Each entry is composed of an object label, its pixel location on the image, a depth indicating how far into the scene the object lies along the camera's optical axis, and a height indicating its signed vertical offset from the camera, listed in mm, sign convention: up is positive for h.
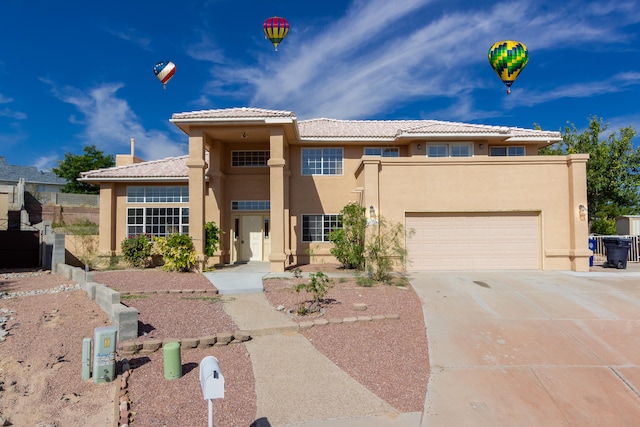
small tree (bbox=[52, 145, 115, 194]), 41094 +6195
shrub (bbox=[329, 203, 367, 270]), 12750 -531
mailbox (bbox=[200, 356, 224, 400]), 3481 -1410
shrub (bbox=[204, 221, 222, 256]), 14508 -570
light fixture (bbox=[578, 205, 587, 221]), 12945 +242
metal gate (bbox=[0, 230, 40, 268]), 16422 -1000
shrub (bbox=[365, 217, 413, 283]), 11398 -855
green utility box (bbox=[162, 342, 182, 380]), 5266 -1829
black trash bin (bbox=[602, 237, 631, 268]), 14023 -1157
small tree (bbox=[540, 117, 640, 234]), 24047 +2625
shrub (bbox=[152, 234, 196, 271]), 13258 -984
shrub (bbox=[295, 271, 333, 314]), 8391 -1725
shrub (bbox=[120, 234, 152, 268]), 14969 -1047
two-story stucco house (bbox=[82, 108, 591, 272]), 13430 +1179
